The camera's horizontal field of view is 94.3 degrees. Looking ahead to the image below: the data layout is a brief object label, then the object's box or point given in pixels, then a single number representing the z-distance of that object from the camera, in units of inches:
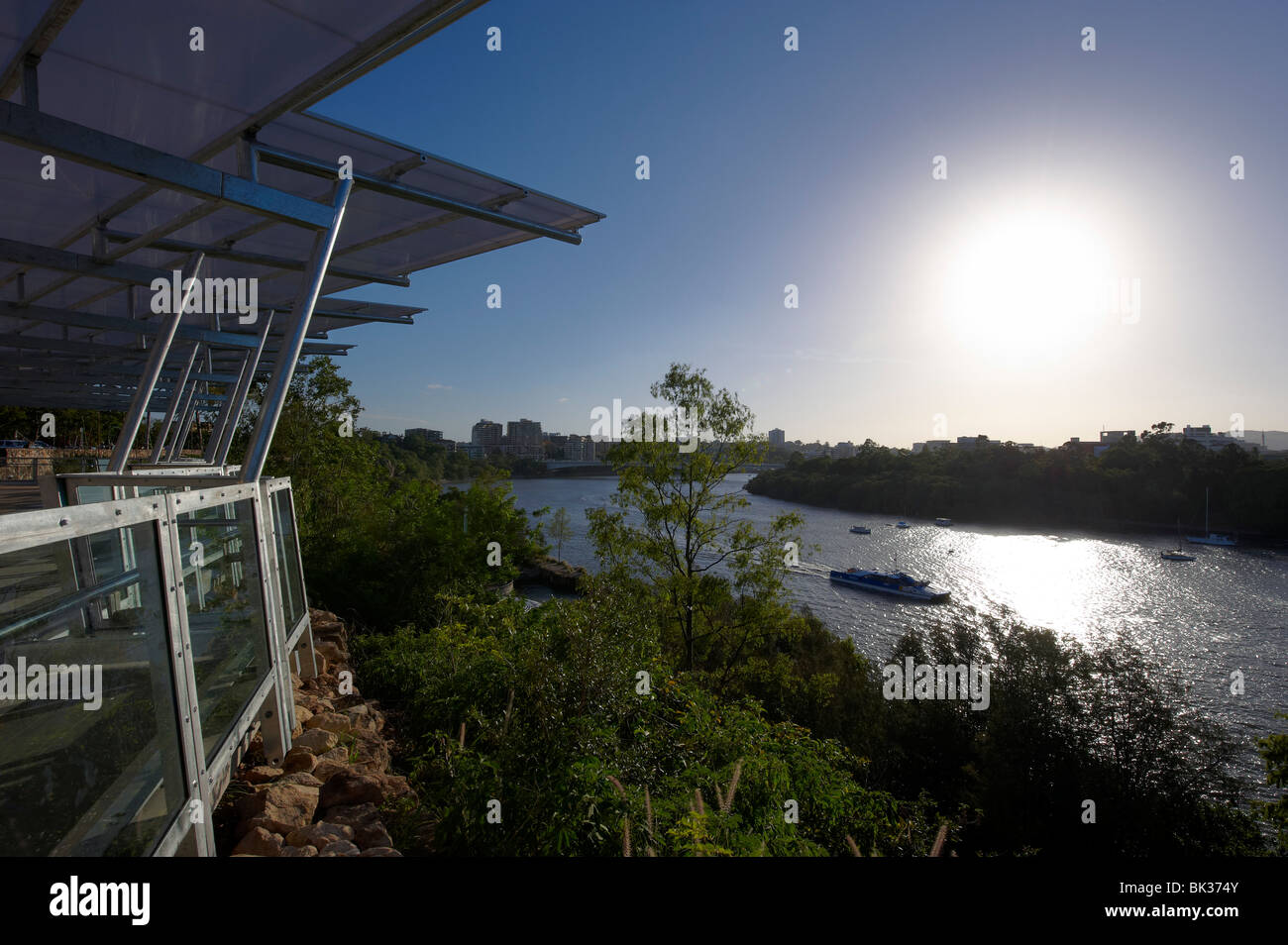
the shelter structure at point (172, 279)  61.1
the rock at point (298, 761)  123.7
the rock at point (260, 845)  93.0
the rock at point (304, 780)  115.6
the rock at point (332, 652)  221.5
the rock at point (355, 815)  114.0
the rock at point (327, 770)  123.6
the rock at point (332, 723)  152.1
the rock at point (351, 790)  120.3
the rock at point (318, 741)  135.6
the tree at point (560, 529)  1000.9
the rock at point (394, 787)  129.0
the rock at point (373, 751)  148.9
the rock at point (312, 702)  163.9
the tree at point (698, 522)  663.8
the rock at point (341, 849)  100.7
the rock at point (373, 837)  110.2
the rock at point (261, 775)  112.8
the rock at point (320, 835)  99.7
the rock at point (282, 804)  101.4
